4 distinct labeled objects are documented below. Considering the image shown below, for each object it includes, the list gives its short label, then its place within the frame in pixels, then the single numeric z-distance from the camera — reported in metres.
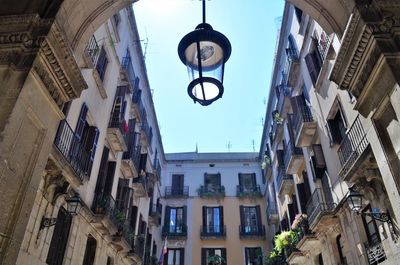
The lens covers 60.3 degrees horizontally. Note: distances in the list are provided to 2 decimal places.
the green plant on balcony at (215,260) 26.67
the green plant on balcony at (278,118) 21.12
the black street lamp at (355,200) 9.05
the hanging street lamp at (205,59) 4.06
